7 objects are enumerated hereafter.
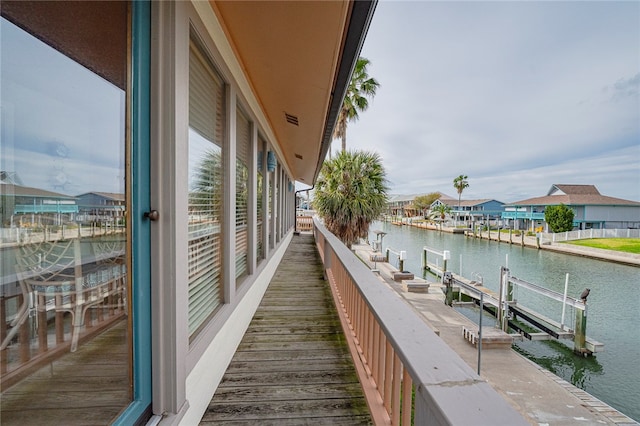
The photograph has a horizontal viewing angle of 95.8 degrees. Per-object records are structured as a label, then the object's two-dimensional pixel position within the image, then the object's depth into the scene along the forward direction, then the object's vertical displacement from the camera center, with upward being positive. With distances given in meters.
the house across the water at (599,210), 32.44 -0.04
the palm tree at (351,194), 10.53 +0.46
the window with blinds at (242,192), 2.87 +0.14
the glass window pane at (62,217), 0.68 -0.04
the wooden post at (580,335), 10.47 -4.61
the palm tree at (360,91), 15.01 +6.12
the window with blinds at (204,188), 1.73 +0.11
